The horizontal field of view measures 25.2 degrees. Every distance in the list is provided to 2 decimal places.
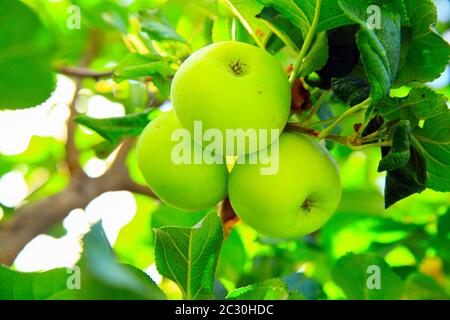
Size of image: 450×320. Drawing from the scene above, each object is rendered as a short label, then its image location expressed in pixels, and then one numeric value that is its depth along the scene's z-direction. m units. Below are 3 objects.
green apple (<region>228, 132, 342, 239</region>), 0.52
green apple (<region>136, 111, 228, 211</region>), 0.54
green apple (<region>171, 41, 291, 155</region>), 0.50
